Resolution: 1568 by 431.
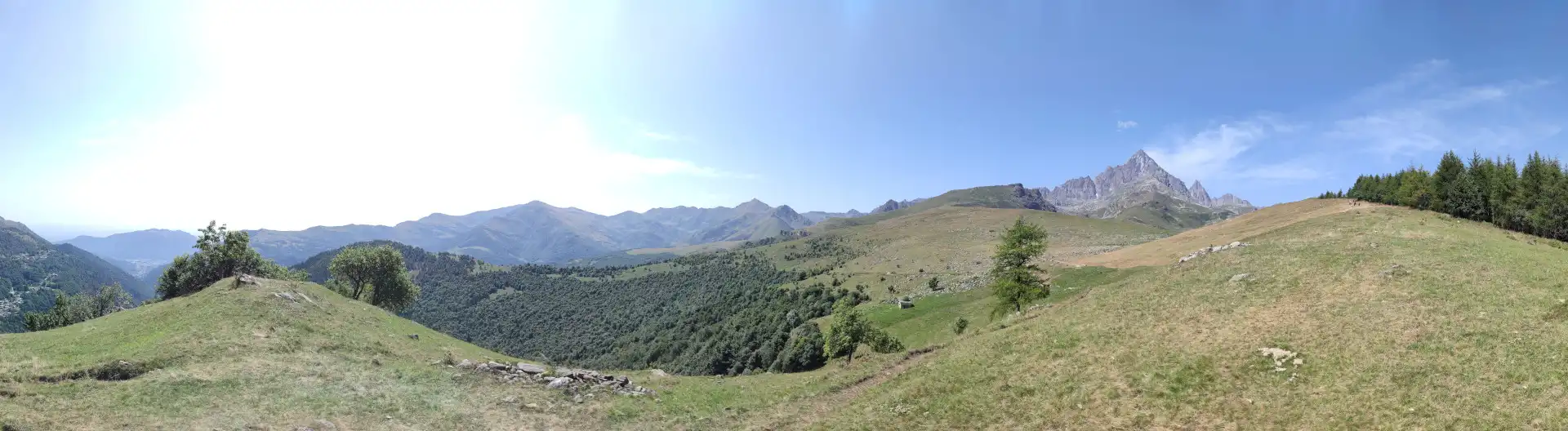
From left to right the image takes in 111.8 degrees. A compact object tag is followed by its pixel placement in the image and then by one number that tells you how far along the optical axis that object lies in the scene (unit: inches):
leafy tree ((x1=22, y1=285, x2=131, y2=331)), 3171.8
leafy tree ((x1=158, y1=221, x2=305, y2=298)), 2356.1
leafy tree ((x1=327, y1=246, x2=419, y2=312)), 2871.6
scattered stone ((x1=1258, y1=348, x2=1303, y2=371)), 817.5
